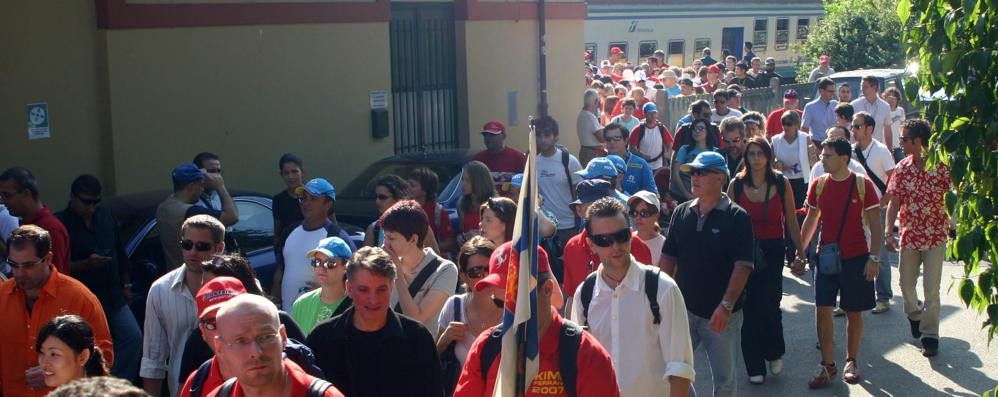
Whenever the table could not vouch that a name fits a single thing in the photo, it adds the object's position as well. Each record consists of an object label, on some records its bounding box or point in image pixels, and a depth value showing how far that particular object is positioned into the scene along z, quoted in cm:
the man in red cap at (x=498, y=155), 1141
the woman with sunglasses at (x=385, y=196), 790
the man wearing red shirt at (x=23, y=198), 769
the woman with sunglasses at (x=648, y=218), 743
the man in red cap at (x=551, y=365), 430
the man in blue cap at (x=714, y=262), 697
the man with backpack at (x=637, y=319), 538
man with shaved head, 403
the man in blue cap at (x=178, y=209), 817
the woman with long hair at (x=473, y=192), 912
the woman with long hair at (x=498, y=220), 700
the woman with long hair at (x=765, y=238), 856
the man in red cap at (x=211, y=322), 461
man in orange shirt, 598
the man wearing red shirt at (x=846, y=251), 848
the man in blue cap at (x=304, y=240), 727
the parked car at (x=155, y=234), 843
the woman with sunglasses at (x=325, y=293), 605
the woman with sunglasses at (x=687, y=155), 1217
